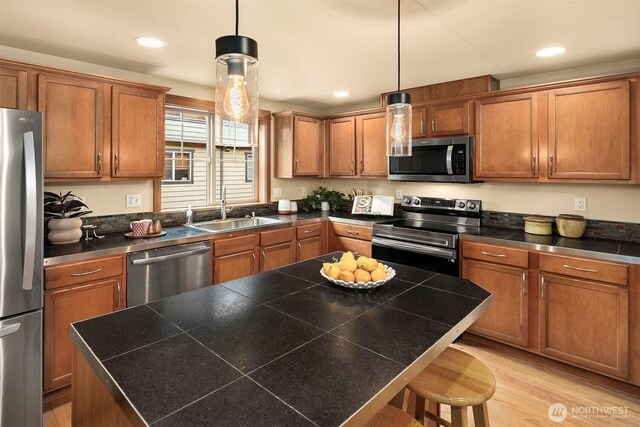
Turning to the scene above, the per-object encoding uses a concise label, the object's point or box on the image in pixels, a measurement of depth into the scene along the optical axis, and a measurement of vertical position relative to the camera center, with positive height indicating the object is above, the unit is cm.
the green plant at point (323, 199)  465 +17
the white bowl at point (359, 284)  167 -33
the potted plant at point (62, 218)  258 -4
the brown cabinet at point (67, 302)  229 -59
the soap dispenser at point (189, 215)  358 -2
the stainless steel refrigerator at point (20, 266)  197 -30
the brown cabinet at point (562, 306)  242 -68
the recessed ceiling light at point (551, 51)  256 +117
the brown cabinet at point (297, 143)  428 +84
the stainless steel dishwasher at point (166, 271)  267 -46
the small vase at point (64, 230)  257 -13
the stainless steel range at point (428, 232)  319 -18
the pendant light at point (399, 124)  180 +45
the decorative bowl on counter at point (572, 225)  291 -10
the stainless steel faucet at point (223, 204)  384 +9
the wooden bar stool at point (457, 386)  135 -67
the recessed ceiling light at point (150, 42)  243 +117
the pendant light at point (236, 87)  123 +45
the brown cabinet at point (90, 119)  242 +70
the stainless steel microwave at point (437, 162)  336 +50
